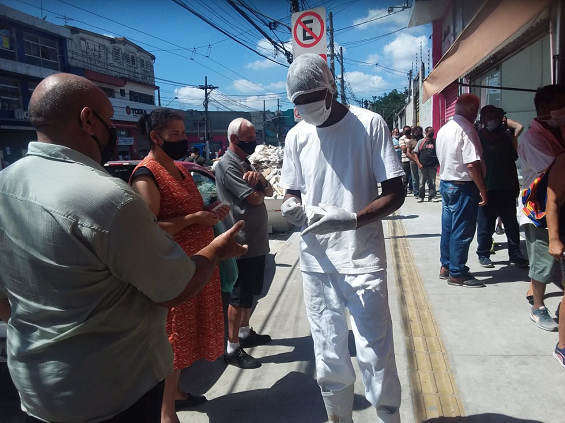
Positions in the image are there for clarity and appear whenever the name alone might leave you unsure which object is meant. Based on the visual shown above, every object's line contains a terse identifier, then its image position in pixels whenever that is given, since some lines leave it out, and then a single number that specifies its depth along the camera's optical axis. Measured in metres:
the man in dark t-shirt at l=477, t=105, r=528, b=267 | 5.12
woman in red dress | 2.54
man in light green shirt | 1.28
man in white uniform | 2.21
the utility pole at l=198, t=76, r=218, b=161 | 50.19
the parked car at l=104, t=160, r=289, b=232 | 4.27
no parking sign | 7.03
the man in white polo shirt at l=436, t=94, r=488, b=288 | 4.49
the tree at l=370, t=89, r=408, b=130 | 76.96
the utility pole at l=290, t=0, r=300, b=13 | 11.09
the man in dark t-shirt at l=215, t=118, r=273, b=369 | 3.44
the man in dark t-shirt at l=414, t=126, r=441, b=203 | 10.59
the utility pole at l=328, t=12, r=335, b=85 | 26.97
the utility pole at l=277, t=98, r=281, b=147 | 63.18
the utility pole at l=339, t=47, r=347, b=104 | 31.78
